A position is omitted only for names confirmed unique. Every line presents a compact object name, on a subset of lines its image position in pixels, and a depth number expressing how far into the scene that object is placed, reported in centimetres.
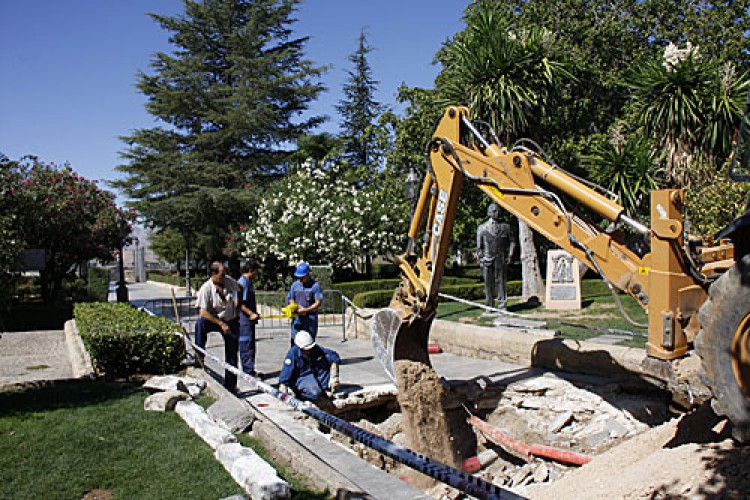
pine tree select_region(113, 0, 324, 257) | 3002
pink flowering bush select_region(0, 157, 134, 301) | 1709
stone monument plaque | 1334
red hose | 669
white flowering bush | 2097
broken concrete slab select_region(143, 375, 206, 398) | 734
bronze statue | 1259
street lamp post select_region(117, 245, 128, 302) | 2045
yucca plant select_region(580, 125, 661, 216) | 1531
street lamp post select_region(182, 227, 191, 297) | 2560
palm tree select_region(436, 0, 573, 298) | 1497
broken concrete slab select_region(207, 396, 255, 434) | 595
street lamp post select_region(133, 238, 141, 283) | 4771
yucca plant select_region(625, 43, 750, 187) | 1389
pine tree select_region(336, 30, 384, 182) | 3966
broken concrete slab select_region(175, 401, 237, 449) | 542
